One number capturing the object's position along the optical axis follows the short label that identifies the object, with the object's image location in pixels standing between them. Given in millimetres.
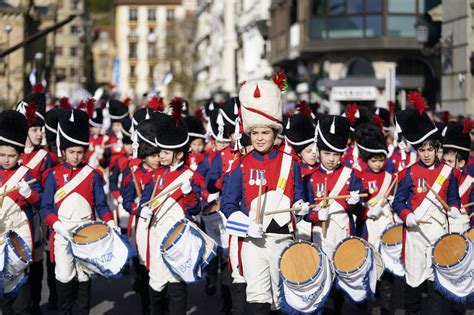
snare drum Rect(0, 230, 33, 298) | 14478
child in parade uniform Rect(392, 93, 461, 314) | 15632
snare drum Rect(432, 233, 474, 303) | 14529
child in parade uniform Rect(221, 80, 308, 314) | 13198
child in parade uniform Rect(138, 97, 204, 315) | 15290
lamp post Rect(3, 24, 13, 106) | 58431
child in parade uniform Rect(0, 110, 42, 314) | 15239
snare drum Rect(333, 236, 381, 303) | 14225
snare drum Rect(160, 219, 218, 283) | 14631
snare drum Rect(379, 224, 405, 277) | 16849
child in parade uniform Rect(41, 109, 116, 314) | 15265
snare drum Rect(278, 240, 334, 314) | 12659
